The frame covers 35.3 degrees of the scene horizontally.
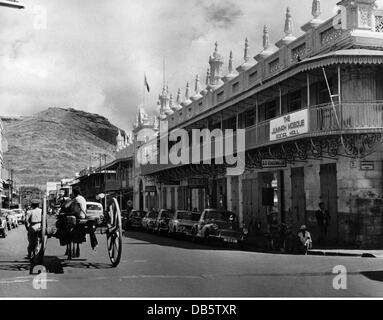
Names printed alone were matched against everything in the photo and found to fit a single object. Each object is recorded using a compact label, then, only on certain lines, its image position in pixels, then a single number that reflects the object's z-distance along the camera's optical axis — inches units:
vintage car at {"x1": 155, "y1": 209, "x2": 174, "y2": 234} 1117.7
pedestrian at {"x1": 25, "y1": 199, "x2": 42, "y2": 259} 511.2
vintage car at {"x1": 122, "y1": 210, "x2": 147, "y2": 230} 1383.6
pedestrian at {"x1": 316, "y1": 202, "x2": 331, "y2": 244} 808.9
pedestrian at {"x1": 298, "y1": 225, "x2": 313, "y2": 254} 703.1
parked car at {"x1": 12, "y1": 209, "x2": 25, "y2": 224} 1906.1
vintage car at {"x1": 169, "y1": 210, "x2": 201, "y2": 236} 983.0
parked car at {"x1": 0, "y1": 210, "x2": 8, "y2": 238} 1059.3
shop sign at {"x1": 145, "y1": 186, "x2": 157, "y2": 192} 1845.4
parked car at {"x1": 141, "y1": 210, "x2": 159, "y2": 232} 1205.3
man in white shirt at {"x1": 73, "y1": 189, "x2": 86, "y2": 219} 499.0
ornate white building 752.3
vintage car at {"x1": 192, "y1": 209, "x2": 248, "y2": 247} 815.7
